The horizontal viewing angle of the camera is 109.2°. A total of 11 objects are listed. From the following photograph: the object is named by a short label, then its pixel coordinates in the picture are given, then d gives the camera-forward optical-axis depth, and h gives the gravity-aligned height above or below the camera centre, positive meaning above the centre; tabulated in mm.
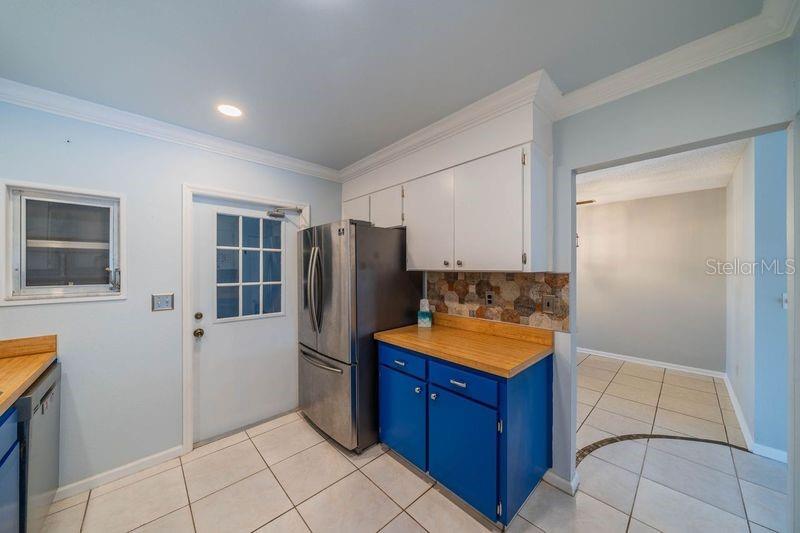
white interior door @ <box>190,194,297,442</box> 2316 -429
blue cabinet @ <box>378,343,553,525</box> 1494 -952
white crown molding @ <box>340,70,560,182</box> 1604 +1000
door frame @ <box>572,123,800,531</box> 1180 -266
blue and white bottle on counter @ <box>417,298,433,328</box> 2418 -421
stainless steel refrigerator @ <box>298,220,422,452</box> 2117 -367
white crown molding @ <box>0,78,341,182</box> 1636 +988
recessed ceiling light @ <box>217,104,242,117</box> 1852 +1044
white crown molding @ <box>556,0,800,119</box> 1183 +1023
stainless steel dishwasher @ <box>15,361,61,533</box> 1270 -891
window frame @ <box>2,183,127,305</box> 1640 +138
